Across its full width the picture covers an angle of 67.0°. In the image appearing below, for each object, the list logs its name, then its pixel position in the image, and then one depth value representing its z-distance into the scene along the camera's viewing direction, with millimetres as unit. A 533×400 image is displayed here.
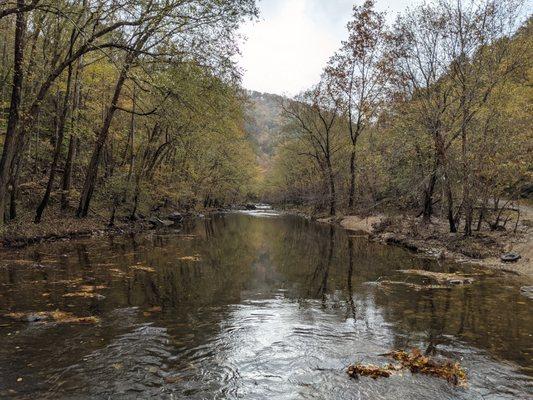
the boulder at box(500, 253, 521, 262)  16125
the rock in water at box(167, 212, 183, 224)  38162
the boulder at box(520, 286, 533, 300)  11520
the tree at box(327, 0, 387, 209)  39094
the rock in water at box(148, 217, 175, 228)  32406
